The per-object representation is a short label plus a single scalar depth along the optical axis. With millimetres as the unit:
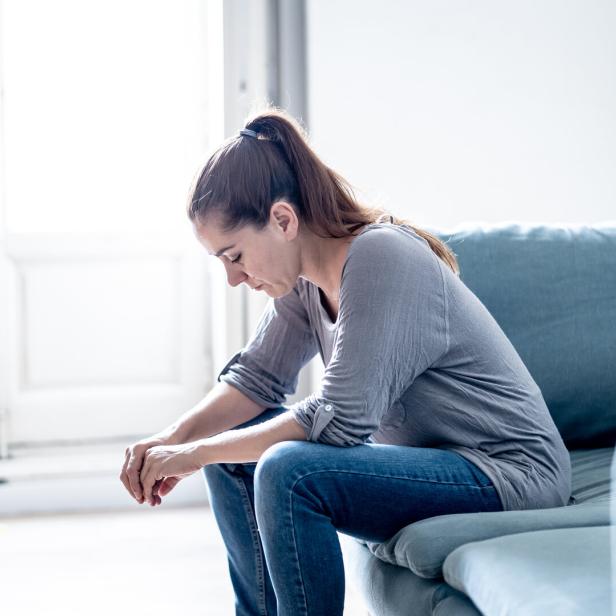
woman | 2861
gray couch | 2648
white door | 4765
